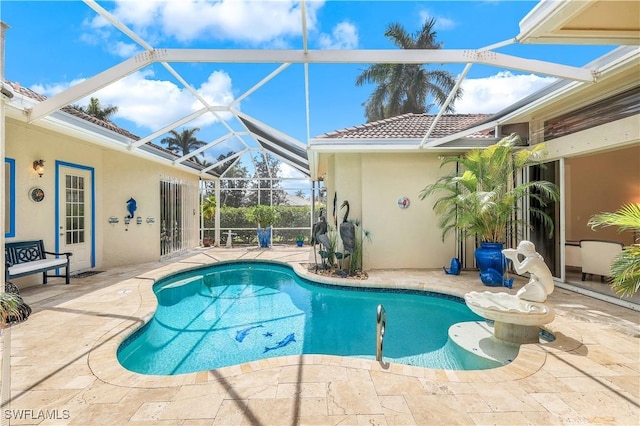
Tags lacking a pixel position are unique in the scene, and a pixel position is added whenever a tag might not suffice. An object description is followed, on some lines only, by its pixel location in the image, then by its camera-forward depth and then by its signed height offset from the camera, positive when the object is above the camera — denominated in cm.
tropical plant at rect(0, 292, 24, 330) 271 -81
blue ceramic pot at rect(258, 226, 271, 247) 1454 -103
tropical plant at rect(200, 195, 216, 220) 1554 +39
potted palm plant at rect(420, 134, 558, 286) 727 +41
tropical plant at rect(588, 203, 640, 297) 308 -51
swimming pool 443 -205
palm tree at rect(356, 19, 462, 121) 2169 +965
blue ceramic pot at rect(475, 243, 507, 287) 724 -122
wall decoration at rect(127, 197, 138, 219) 1018 +34
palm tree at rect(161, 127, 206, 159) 2842 +702
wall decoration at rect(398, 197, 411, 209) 933 +37
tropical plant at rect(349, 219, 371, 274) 882 -104
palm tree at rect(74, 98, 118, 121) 2669 +945
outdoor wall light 721 +120
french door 812 +4
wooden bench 603 -98
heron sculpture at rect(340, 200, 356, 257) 857 -60
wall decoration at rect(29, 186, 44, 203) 718 +54
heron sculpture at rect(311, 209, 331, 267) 894 -62
